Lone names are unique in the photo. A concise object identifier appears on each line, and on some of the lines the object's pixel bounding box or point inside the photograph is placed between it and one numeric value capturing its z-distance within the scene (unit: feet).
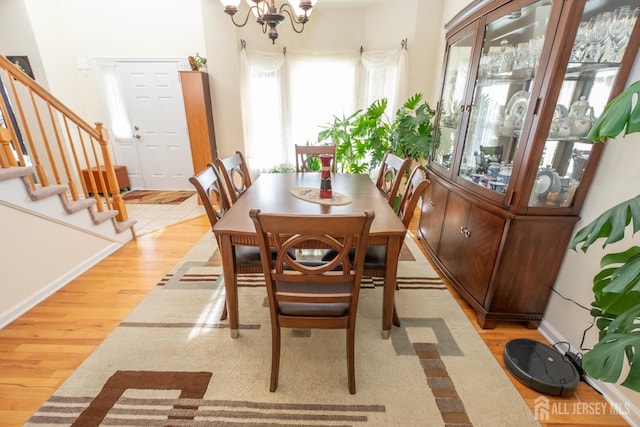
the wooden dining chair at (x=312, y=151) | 8.86
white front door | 13.92
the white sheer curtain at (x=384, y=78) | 11.35
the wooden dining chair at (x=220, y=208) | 5.12
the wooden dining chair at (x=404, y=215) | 5.09
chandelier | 5.75
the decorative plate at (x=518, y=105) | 5.33
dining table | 4.67
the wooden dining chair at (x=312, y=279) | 3.41
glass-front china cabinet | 4.38
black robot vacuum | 4.53
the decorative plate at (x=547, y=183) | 5.13
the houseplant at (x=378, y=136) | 9.26
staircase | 6.04
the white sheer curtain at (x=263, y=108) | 12.37
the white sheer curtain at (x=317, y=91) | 12.51
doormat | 13.83
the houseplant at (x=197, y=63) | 11.34
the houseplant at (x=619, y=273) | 2.57
